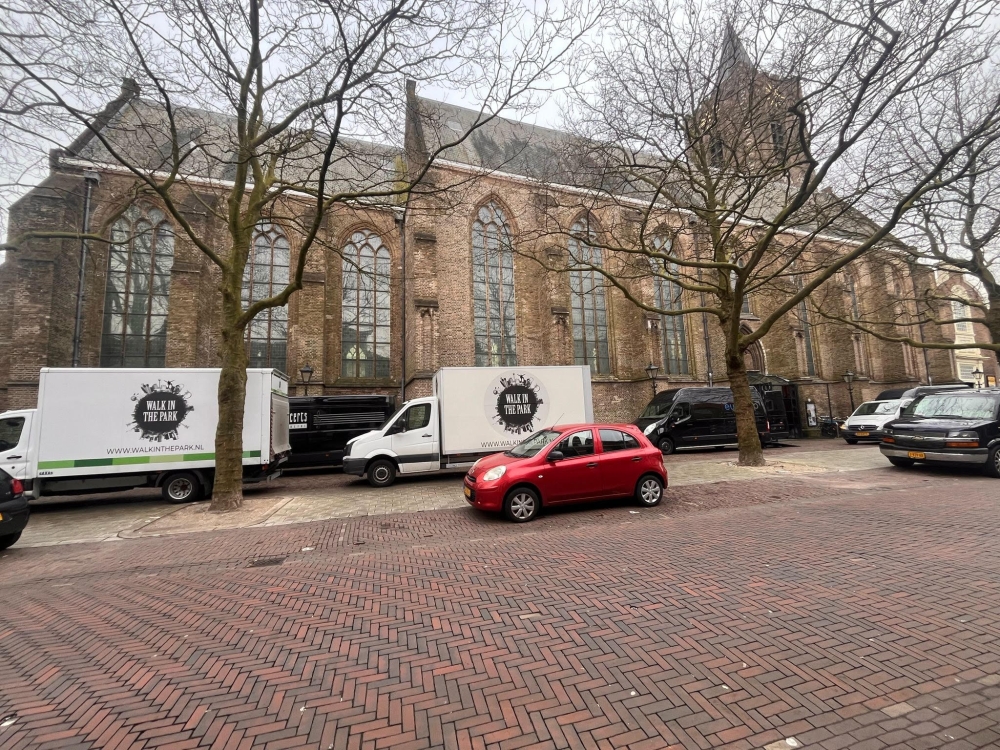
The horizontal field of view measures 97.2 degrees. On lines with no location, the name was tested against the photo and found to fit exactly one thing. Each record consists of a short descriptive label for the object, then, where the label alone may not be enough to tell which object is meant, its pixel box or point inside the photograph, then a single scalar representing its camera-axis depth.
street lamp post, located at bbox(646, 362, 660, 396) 20.70
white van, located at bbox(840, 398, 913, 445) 16.05
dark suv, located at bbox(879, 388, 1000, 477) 9.11
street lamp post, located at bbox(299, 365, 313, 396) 17.17
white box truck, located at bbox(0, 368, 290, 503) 8.80
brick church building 15.89
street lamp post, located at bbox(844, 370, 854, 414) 24.52
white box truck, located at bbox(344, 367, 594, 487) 10.66
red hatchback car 6.70
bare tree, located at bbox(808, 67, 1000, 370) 9.89
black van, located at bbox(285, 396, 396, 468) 13.79
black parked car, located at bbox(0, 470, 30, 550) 5.83
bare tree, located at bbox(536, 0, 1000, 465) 6.54
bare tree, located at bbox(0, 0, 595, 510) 6.65
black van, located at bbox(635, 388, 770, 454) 16.12
